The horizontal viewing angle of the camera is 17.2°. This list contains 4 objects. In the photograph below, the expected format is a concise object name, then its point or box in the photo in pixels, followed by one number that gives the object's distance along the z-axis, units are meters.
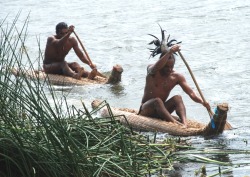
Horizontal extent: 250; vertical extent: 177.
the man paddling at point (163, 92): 10.98
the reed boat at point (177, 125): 10.24
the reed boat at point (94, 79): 15.03
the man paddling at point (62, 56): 15.30
